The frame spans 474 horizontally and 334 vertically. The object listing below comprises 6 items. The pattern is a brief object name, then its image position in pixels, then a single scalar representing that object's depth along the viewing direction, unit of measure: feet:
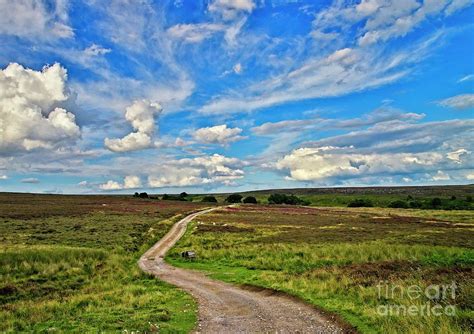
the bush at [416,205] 430.77
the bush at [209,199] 542.94
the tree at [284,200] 525.59
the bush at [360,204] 456.86
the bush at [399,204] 427.25
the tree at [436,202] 424.05
